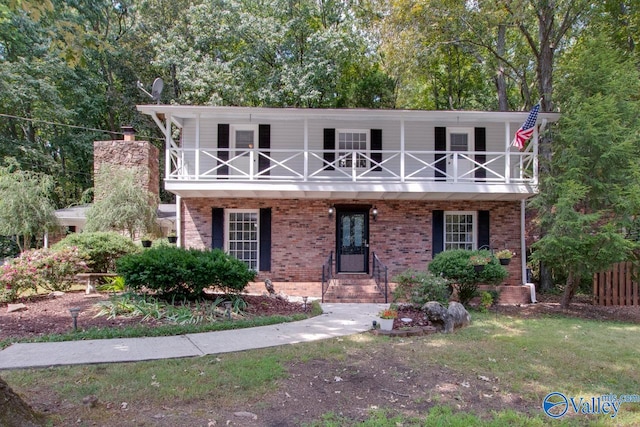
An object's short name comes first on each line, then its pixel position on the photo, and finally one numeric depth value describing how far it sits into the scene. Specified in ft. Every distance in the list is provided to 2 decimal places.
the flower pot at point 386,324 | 22.09
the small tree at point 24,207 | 43.50
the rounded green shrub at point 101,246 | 35.35
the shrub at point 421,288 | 27.45
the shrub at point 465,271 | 29.81
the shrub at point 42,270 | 28.73
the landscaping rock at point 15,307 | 25.81
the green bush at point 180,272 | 25.20
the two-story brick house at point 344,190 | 35.60
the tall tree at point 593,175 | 29.25
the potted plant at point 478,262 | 29.40
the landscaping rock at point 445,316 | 22.75
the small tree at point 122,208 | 41.73
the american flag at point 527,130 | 31.99
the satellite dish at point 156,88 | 41.32
